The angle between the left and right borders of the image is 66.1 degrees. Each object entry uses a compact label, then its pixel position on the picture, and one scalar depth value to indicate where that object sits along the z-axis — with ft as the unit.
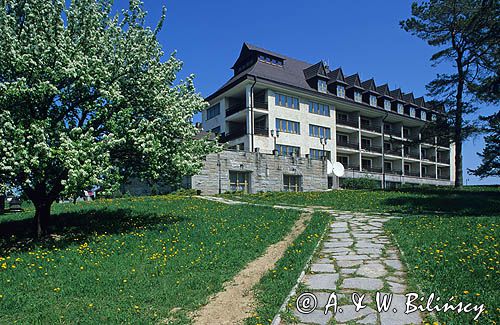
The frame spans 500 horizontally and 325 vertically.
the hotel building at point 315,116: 139.54
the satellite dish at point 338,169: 136.88
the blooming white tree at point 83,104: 32.94
